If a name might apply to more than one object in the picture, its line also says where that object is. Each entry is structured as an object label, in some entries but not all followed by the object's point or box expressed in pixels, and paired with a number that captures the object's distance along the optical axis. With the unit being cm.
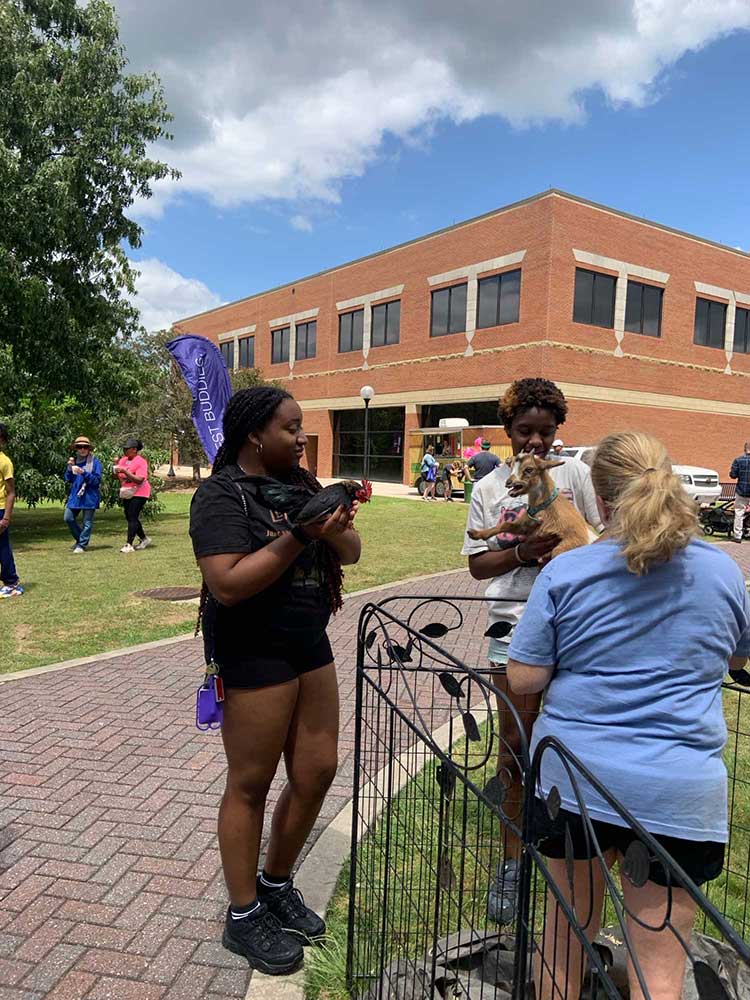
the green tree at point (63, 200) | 1223
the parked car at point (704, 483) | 1847
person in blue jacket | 1105
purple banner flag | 1134
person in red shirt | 1118
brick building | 2614
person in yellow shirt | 723
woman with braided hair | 211
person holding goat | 257
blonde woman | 163
